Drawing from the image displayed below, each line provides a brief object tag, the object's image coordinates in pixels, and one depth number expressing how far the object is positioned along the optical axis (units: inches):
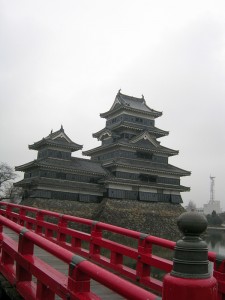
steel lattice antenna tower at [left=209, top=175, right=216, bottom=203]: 4405.0
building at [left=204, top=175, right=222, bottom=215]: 4356.3
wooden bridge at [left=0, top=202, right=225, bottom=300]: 79.0
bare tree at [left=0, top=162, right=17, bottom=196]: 1798.6
